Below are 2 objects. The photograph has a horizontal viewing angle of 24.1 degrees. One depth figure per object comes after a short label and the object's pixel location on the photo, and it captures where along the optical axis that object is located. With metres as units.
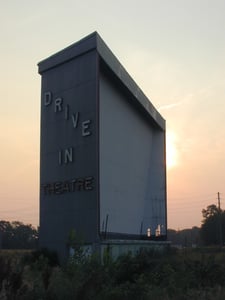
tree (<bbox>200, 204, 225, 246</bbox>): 107.44
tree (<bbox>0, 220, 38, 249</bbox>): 101.75
